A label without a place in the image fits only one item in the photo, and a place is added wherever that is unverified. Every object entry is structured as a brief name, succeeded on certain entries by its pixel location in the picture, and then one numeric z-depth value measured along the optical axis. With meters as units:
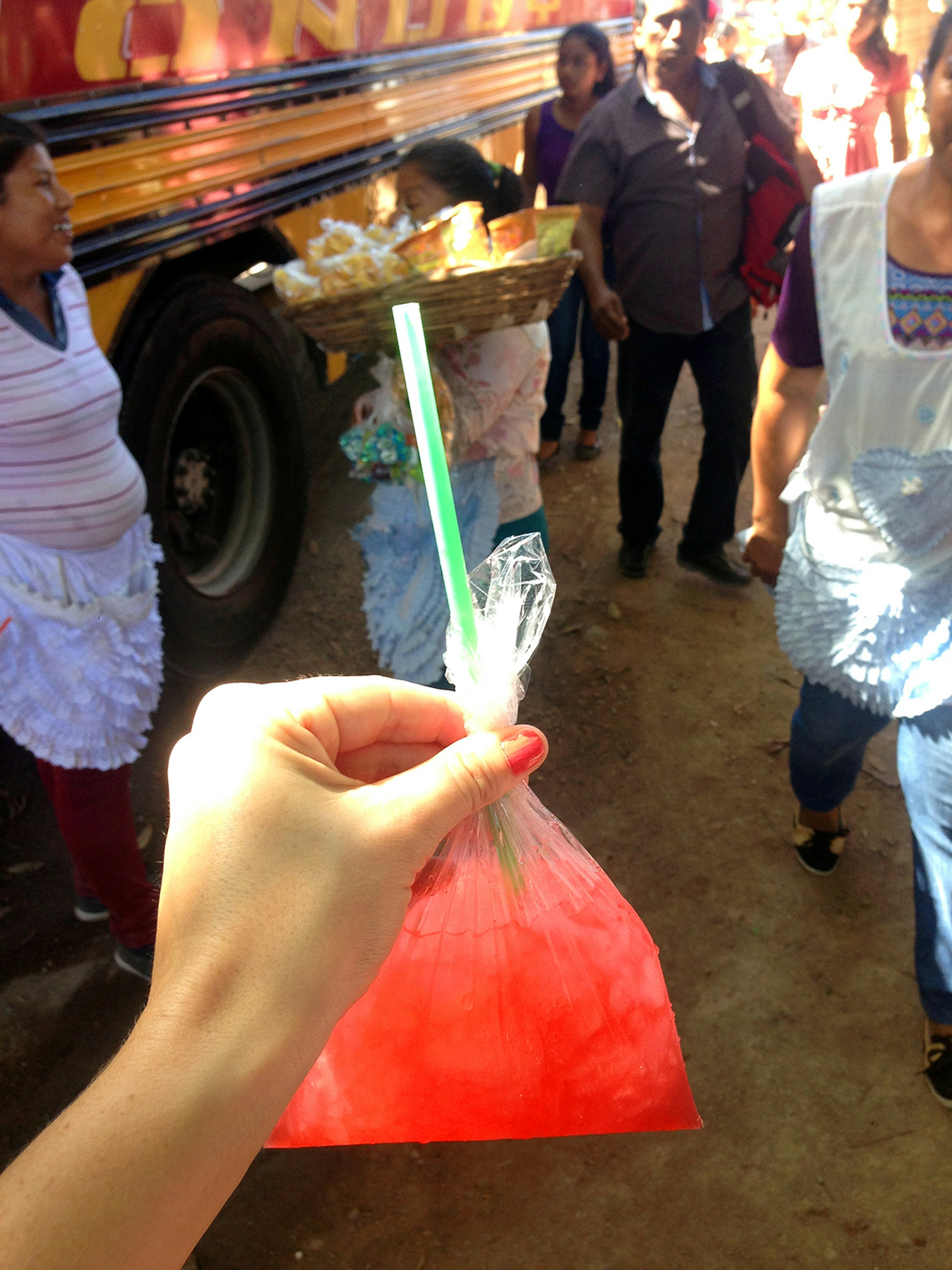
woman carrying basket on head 2.23
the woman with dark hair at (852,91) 3.96
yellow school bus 2.30
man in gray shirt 2.94
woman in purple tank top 4.02
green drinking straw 0.80
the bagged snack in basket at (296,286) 1.91
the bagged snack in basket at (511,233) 2.00
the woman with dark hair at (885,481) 1.58
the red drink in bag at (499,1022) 1.00
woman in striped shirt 1.71
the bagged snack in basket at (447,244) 1.92
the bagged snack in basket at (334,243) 1.99
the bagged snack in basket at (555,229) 2.01
